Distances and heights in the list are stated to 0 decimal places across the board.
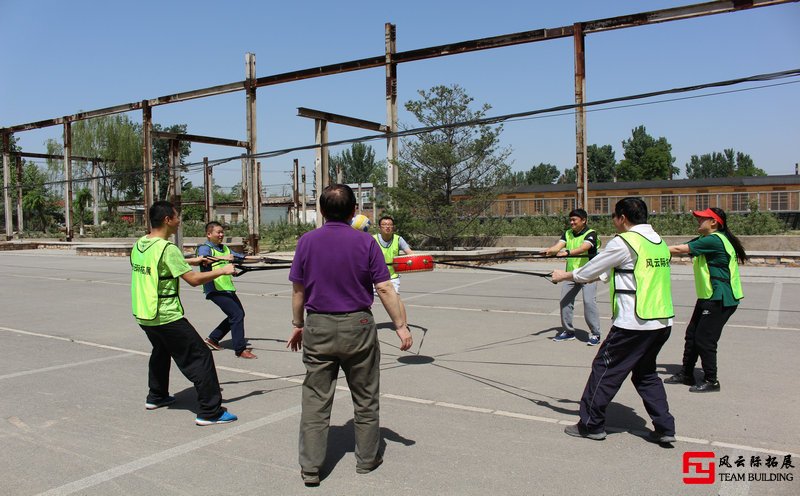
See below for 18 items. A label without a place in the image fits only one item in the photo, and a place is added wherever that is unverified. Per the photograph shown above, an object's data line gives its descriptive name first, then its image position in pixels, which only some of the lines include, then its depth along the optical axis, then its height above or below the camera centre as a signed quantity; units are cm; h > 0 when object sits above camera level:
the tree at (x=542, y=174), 11969 +1023
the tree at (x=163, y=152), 7332 +990
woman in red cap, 608 -67
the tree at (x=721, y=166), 10612 +1015
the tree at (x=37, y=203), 5450 +285
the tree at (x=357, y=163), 9120 +996
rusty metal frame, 1609 +594
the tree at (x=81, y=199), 5150 +293
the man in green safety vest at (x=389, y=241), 920 -21
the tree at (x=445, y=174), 2281 +199
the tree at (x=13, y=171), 5212 +549
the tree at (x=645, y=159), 8612 +931
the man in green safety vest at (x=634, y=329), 470 -83
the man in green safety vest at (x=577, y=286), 850 -90
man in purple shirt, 413 -64
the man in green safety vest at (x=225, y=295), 790 -86
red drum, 763 -46
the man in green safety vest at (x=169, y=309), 527 -68
